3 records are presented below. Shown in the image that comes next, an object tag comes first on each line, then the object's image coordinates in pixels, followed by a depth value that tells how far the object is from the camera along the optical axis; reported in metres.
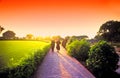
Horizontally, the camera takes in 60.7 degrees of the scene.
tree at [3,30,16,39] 75.77
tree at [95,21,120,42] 27.53
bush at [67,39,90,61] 9.90
